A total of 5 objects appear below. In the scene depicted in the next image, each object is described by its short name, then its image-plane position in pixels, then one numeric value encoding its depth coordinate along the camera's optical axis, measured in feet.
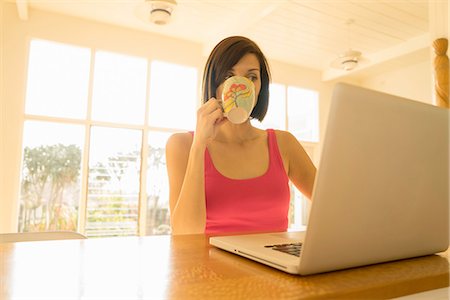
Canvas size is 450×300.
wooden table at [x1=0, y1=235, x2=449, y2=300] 1.17
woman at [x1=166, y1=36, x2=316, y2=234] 3.07
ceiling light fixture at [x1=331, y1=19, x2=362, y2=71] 13.16
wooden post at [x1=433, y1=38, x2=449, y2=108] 6.70
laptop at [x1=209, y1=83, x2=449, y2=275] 1.23
